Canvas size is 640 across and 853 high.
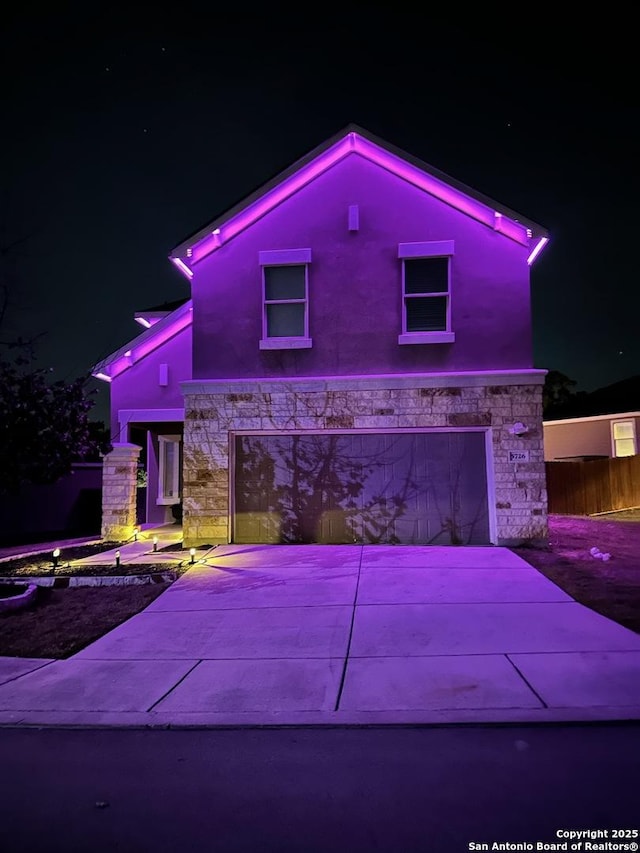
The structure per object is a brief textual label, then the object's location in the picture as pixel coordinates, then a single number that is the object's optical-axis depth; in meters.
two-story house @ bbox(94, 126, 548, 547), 12.02
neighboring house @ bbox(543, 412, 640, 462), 23.81
